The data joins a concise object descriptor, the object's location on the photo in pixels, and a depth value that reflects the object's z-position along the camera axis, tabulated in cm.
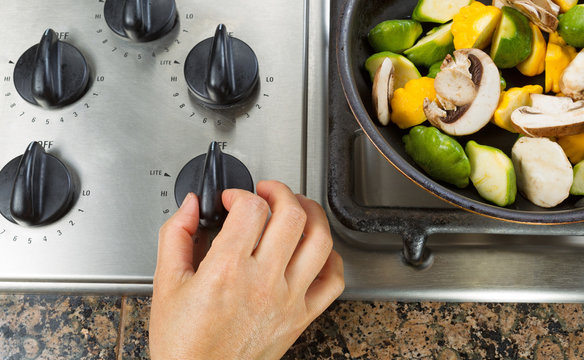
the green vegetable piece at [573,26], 53
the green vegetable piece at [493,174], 50
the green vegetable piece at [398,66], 57
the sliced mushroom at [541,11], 54
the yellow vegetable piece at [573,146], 53
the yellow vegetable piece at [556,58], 56
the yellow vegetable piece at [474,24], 56
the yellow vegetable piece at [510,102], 54
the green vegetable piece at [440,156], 52
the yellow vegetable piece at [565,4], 56
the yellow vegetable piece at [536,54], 57
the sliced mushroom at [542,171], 50
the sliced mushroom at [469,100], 54
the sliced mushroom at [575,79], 53
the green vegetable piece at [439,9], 58
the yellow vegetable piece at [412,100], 55
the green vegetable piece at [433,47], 58
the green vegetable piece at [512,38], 55
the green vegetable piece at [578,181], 51
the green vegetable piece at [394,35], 57
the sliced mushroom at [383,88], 54
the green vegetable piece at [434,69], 58
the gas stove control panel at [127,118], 58
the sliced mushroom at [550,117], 51
